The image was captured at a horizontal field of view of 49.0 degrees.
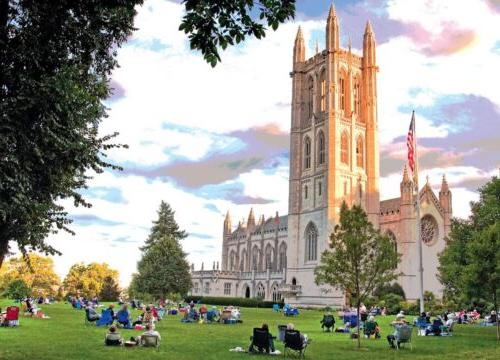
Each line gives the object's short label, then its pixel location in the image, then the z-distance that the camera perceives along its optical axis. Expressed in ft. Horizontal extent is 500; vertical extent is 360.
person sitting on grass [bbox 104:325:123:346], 56.70
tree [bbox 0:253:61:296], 271.49
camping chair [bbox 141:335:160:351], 56.30
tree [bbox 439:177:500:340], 75.87
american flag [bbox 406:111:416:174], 121.39
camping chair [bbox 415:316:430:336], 82.43
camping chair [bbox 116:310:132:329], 77.88
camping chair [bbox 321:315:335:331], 86.99
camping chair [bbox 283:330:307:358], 51.59
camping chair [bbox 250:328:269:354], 54.90
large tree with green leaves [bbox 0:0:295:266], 41.22
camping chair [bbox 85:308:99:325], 82.88
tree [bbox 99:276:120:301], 234.99
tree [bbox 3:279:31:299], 185.47
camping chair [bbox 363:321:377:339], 76.72
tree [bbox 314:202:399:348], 65.05
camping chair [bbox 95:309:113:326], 81.30
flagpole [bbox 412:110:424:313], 121.80
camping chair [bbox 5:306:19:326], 74.43
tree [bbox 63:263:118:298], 282.15
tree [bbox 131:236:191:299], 159.33
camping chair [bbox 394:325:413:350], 61.16
